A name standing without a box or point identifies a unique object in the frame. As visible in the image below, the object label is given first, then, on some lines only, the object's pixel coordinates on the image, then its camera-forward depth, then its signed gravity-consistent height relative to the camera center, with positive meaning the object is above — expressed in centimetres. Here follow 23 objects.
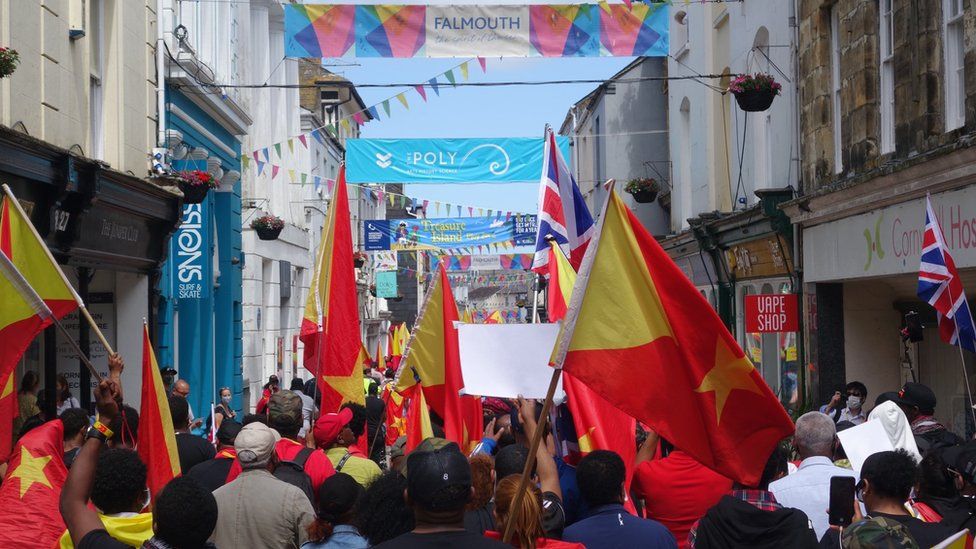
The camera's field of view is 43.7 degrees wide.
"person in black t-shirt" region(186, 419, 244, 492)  720 -98
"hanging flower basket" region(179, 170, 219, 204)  1648 +166
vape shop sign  1769 -16
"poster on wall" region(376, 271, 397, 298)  5062 +86
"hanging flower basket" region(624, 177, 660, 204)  2447 +230
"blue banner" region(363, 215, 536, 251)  3156 +189
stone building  1270 +145
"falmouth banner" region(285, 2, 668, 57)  1741 +394
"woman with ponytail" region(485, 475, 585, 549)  477 -87
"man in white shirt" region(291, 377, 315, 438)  1176 -106
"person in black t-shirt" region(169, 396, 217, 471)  786 -90
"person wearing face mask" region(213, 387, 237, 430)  1476 -134
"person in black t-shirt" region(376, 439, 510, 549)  379 -63
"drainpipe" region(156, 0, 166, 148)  1723 +303
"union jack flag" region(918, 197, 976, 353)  955 +9
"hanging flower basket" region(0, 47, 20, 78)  1044 +211
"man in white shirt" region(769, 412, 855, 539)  618 -88
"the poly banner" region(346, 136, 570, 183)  2188 +261
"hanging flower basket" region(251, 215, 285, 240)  2350 +153
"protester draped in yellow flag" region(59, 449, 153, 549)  497 -78
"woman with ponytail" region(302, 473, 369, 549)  548 -97
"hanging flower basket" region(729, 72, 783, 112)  1642 +287
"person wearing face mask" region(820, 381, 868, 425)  1230 -108
